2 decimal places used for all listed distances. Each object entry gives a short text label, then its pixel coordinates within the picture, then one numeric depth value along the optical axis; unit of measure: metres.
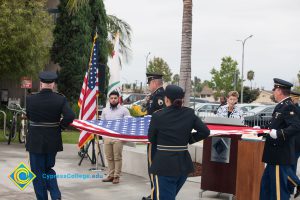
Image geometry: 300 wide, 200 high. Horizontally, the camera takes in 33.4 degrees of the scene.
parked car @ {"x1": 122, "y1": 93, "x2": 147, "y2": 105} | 44.26
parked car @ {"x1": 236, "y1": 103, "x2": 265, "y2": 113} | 30.48
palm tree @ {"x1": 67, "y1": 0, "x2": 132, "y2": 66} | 29.86
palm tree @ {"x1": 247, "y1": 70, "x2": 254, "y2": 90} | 109.75
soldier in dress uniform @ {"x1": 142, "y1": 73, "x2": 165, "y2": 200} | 8.02
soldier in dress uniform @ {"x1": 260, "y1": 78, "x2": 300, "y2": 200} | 6.76
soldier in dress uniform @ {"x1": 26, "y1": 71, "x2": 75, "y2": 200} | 7.10
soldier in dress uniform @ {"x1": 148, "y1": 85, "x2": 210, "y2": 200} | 5.81
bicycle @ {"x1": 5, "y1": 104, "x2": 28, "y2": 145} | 15.33
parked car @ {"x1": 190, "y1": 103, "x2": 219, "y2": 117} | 34.47
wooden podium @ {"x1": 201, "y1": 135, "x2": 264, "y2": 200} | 7.63
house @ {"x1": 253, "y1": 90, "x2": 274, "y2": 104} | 122.68
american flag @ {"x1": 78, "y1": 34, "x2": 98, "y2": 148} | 11.07
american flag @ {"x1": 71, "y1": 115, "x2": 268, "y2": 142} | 7.61
